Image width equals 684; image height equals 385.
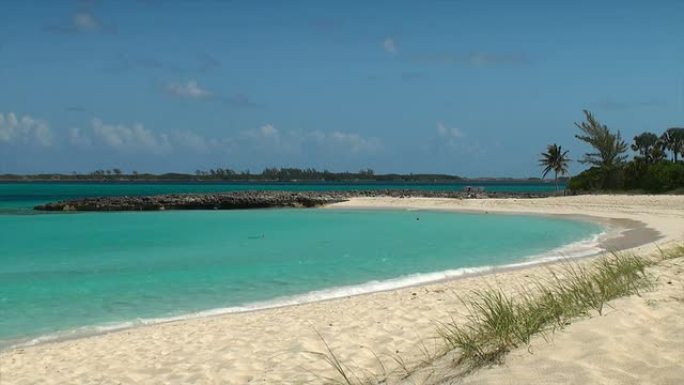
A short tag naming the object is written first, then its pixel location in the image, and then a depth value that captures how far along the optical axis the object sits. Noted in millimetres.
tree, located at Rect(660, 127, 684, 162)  61094
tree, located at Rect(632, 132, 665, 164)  59178
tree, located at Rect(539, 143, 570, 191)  72938
